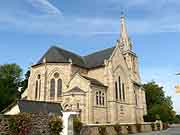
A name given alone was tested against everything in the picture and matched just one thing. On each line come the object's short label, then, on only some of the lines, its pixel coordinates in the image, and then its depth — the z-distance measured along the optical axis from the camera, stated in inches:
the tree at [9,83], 1844.2
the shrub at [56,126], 689.0
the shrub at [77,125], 856.4
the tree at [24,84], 2268.7
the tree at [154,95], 2600.9
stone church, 1385.3
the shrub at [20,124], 594.4
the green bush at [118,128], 1140.0
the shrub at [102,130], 1023.0
